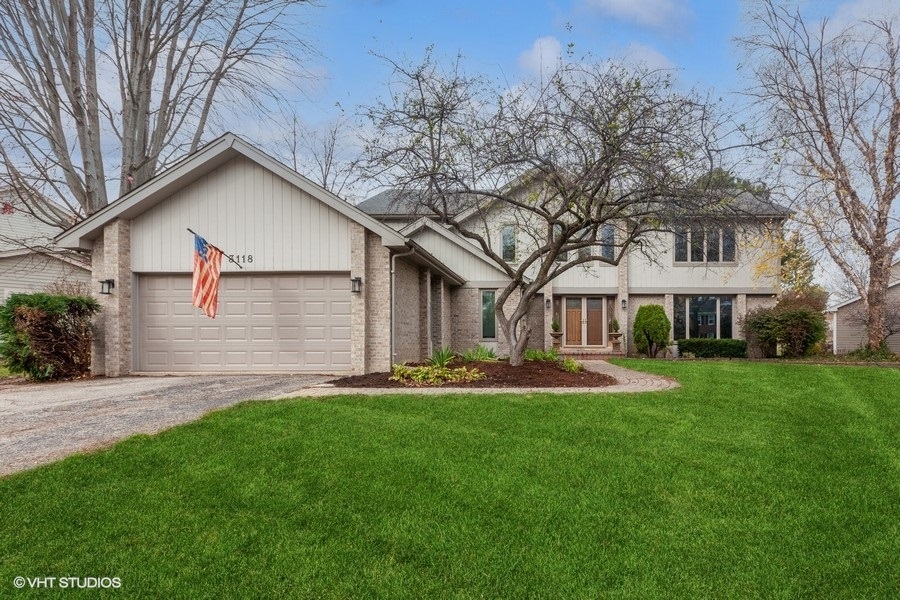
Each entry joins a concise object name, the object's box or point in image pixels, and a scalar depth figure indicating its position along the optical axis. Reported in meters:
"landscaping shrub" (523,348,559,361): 13.29
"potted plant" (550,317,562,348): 19.45
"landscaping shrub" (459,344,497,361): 13.45
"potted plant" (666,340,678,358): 19.56
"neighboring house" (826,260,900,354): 22.93
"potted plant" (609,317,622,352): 19.97
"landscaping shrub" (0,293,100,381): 11.16
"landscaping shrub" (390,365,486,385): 9.81
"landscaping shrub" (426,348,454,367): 10.70
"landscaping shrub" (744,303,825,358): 17.70
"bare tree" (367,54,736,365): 9.42
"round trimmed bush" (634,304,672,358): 19.06
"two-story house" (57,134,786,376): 12.00
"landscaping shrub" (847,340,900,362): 16.59
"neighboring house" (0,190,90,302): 19.20
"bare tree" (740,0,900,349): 16.86
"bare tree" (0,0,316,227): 14.38
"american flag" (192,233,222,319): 11.10
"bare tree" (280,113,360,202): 27.15
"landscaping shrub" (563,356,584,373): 11.50
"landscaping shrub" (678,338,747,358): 18.94
